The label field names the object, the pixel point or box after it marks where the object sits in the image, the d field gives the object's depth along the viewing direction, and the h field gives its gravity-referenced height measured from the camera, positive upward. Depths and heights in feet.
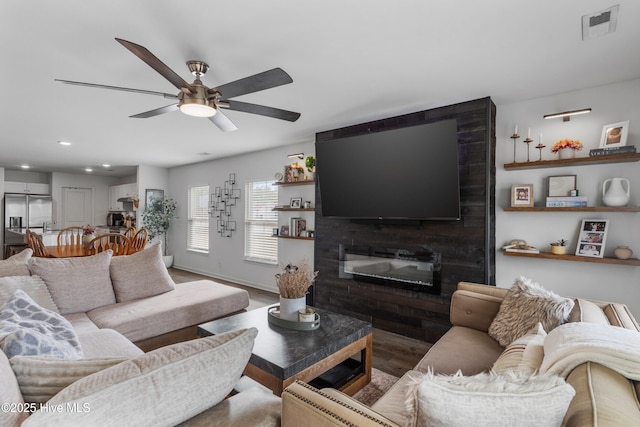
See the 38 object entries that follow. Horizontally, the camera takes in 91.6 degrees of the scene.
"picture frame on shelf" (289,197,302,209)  15.46 +0.45
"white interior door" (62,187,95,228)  27.32 +0.66
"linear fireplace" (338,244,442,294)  10.84 -2.13
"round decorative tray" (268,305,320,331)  7.07 -2.58
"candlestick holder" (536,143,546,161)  9.39 +1.93
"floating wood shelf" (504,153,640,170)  8.18 +1.37
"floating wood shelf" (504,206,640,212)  8.11 +0.02
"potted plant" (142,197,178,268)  22.44 -0.30
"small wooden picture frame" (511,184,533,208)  9.61 +0.46
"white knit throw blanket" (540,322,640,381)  2.83 -1.38
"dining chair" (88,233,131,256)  12.51 -1.41
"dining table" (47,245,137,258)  12.01 -1.51
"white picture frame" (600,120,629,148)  8.36 +2.04
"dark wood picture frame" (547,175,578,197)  9.13 +0.75
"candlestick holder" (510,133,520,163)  9.79 +2.31
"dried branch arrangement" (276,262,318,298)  7.28 -1.64
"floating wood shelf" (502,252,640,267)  8.12 -1.36
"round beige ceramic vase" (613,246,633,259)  8.24 -1.15
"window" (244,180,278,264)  17.45 -0.53
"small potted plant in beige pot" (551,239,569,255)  9.07 -1.09
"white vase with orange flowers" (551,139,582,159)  8.96 +1.82
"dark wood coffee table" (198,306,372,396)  5.65 -2.72
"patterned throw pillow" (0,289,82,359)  3.14 -1.46
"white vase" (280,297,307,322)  7.31 -2.27
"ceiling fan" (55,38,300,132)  5.95 +2.66
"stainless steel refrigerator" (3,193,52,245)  24.06 +0.05
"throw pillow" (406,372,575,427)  2.29 -1.46
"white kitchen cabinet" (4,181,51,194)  25.21 +2.20
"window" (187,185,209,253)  21.85 -0.48
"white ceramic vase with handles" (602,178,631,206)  8.29 +0.44
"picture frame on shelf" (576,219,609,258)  8.59 -0.79
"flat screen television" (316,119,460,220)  9.86 +1.33
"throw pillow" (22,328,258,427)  2.29 -1.41
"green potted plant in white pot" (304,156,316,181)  14.35 +2.16
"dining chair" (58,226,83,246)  12.32 -1.09
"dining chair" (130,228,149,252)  13.82 -1.33
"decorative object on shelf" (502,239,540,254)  9.53 -1.16
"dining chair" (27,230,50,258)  11.78 -1.23
